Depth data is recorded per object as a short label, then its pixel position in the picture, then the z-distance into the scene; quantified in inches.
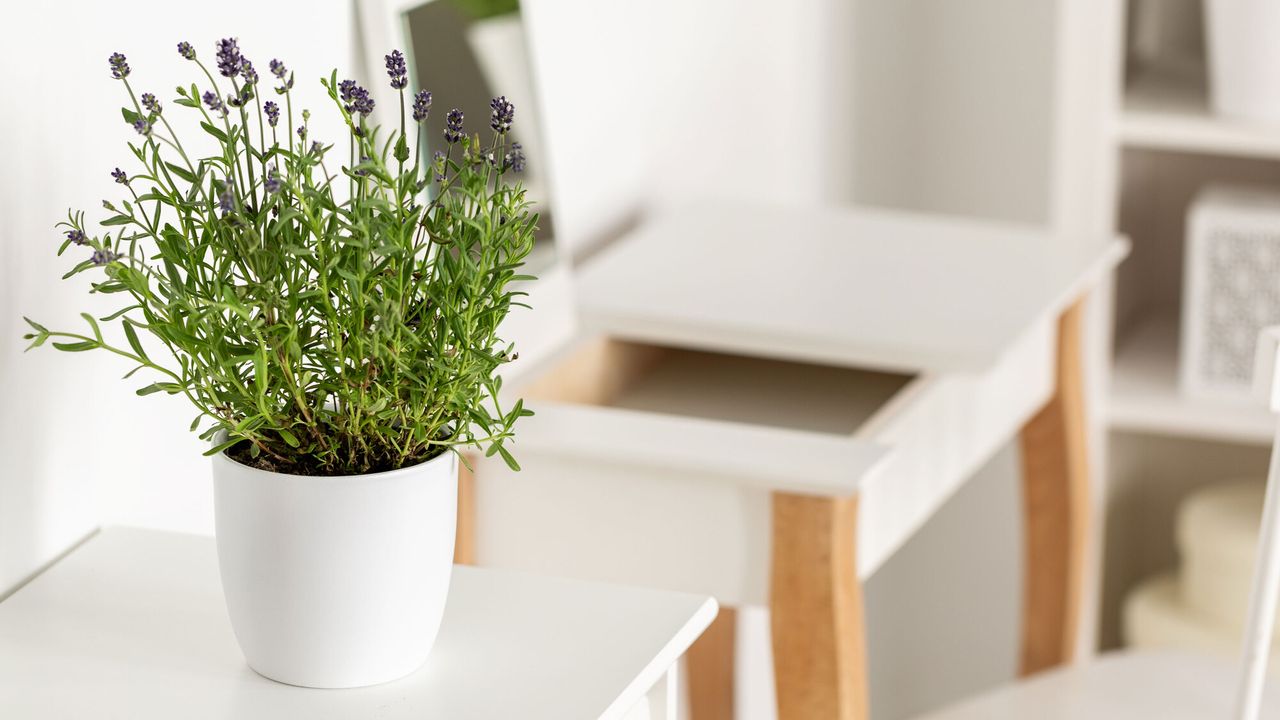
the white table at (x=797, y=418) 114.3
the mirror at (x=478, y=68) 121.0
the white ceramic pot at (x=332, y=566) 93.8
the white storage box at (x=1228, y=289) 153.1
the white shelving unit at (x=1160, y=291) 155.1
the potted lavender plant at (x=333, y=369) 92.4
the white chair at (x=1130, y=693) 126.8
